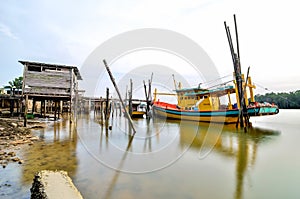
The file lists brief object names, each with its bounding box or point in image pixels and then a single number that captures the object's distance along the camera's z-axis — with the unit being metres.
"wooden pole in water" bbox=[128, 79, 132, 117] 26.81
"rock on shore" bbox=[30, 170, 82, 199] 3.27
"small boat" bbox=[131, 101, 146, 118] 34.47
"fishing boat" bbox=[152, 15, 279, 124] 15.43
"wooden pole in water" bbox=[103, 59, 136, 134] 11.74
